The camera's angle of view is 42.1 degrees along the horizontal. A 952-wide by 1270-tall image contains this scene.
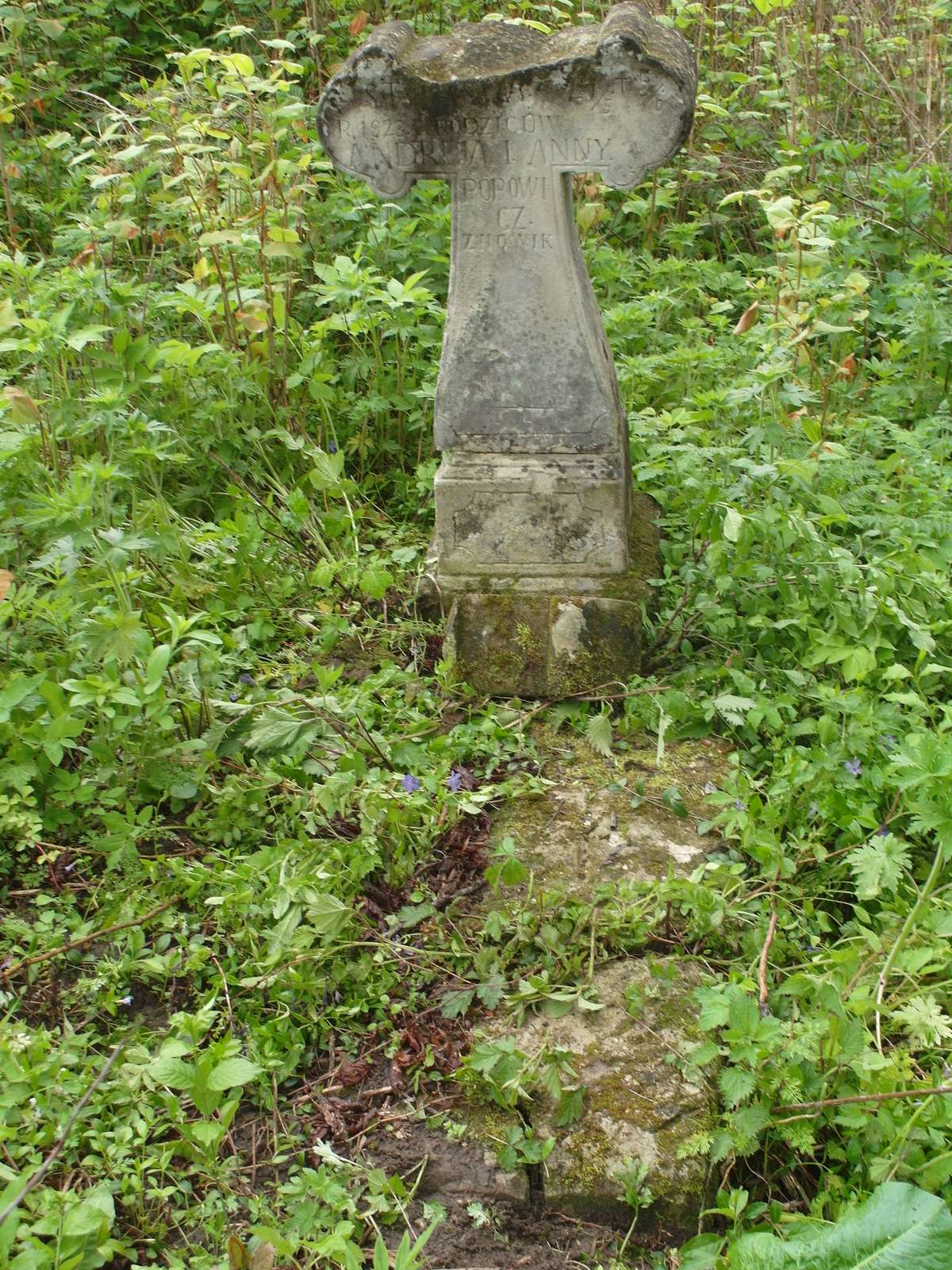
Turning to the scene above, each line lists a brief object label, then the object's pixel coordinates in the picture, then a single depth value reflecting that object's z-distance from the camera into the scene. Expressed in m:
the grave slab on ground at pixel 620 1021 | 2.27
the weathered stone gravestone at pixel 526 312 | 3.00
